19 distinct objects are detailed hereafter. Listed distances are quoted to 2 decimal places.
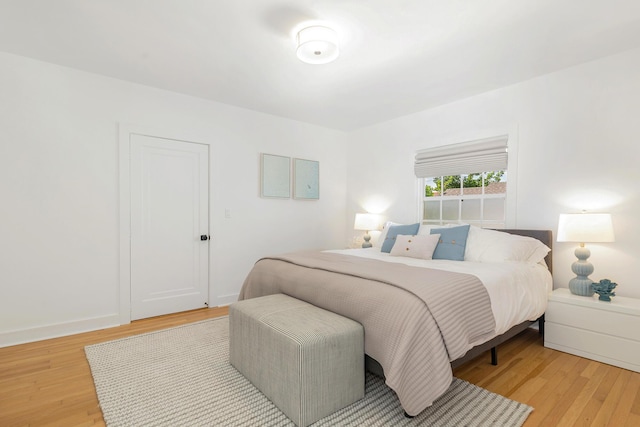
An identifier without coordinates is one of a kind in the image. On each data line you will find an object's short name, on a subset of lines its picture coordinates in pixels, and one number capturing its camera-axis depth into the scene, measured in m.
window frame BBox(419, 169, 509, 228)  3.46
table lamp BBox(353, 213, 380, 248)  4.38
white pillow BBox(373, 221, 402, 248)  3.78
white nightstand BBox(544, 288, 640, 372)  2.24
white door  3.29
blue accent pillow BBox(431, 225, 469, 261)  2.96
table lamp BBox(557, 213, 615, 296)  2.45
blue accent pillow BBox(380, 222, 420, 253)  3.50
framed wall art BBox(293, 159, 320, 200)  4.51
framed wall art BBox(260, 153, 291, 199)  4.17
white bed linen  2.14
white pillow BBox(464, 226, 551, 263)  2.76
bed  1.59
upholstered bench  1.62
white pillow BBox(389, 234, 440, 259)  3.06
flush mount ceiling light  2.20
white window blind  3.37
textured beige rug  1.67
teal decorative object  2.41
